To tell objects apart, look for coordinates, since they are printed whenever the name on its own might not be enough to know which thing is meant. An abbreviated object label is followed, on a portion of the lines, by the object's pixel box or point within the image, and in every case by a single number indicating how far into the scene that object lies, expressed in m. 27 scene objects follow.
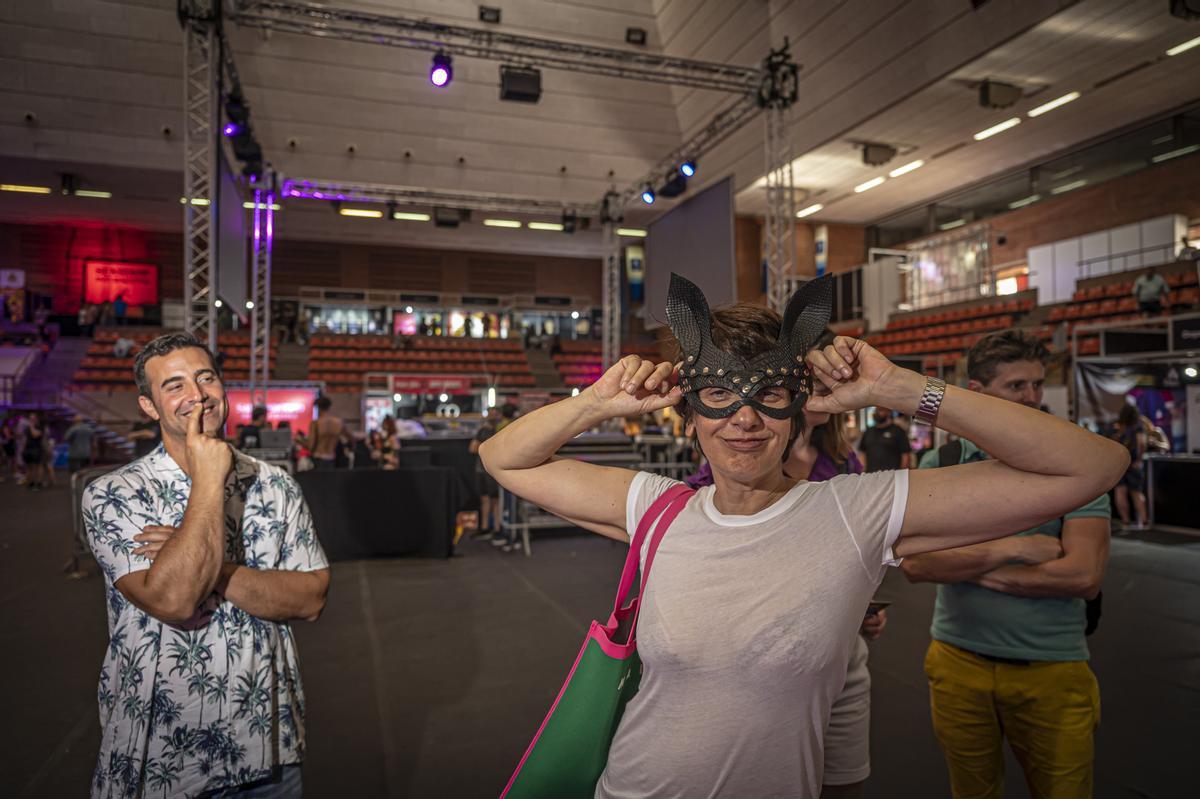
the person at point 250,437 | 8.18
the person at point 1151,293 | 11.48
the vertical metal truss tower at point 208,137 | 7.51
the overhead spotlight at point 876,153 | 15.39
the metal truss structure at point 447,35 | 8.74
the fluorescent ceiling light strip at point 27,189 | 17.61
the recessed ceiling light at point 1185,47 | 11.16
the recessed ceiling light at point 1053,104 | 13.01
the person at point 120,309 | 21.17
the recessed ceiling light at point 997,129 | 14.05
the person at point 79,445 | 16.00
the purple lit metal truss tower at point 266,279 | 13.13
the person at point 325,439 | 9.30
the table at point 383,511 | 7.21
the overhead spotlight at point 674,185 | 13.19
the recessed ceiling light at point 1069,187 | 16.94
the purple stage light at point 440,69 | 9.95
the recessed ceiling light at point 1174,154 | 14.37
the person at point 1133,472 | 8.75
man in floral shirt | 1.44
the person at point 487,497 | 8.73
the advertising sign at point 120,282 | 22.19
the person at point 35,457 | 13.88
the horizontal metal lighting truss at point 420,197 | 14.34
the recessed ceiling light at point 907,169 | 16.47
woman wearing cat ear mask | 1.07
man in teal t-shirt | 1.71
